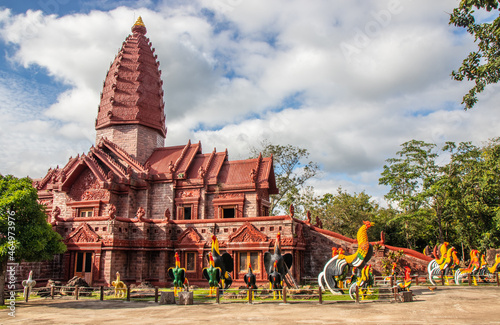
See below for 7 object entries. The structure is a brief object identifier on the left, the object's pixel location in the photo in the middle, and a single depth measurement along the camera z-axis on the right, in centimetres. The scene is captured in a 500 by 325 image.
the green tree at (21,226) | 1592
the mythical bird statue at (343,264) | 1658
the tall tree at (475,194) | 3169
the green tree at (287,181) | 4122
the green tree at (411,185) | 3553
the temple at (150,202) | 2250
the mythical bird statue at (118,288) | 1901
